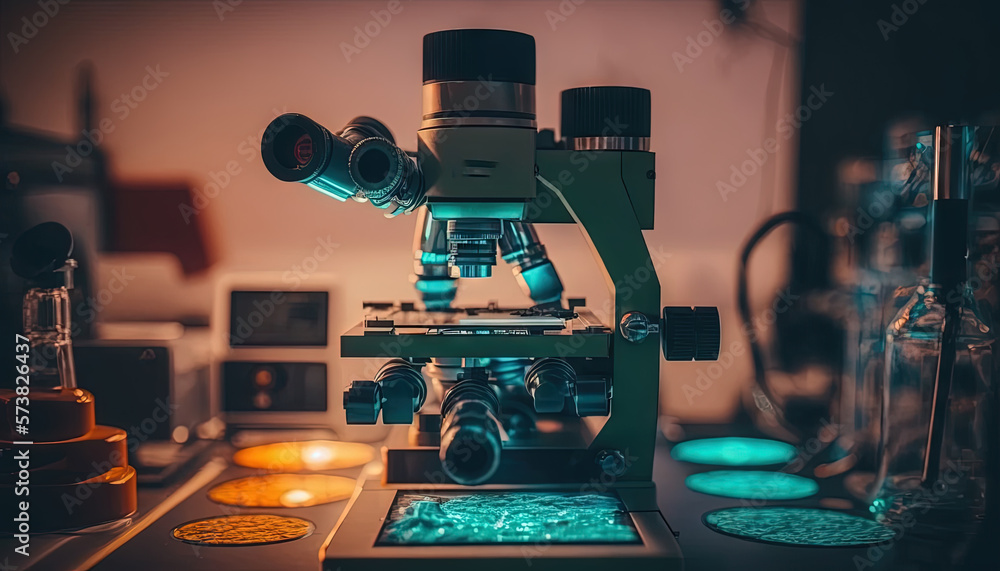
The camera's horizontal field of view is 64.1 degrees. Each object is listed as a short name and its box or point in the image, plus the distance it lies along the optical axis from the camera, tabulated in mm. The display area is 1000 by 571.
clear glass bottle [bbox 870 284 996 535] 1054
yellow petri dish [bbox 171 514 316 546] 957
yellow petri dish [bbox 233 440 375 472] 1303
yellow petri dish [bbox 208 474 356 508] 1118
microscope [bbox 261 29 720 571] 793
